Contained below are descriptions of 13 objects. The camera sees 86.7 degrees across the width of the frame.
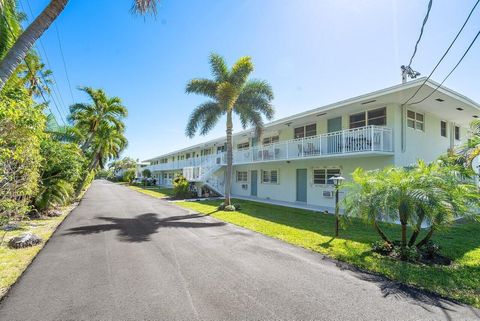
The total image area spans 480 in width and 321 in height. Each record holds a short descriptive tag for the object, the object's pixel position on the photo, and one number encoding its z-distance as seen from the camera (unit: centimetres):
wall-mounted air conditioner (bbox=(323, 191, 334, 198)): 1504
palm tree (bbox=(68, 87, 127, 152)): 1977
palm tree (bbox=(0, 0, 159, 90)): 517
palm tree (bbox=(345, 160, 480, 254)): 555
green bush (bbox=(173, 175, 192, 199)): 2241
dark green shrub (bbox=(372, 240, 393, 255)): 661
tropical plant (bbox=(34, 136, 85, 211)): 1139
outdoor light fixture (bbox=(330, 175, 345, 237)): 835
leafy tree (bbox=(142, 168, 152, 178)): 5126
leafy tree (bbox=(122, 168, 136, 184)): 5942
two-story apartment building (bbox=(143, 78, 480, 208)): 1216
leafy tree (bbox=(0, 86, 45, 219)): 521
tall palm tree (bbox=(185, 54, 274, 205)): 1442
